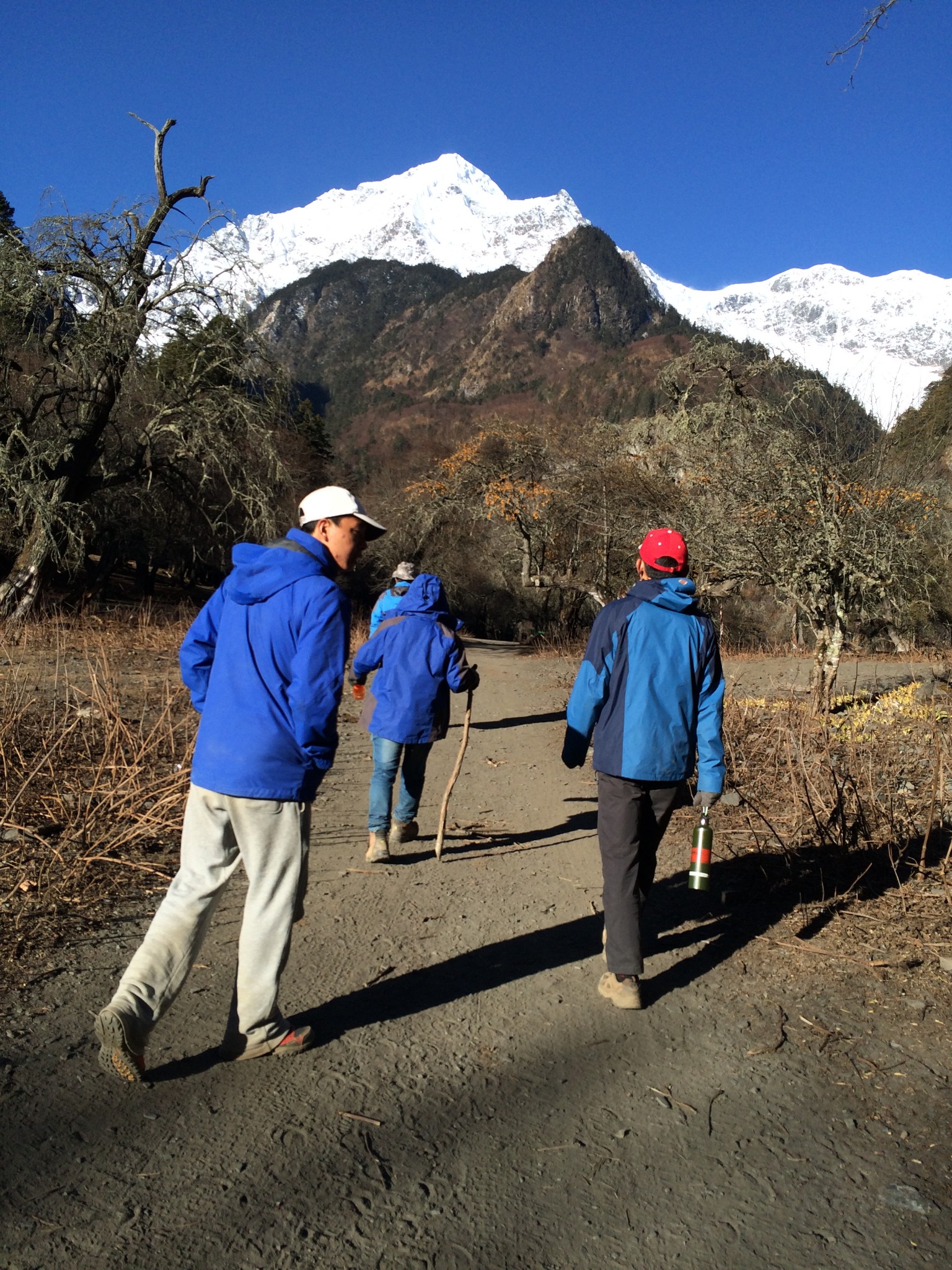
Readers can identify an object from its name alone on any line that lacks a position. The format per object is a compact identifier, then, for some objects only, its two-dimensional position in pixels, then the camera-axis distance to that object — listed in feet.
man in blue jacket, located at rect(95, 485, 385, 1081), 9.91
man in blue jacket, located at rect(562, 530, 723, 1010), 12.57
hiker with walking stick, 18.54
